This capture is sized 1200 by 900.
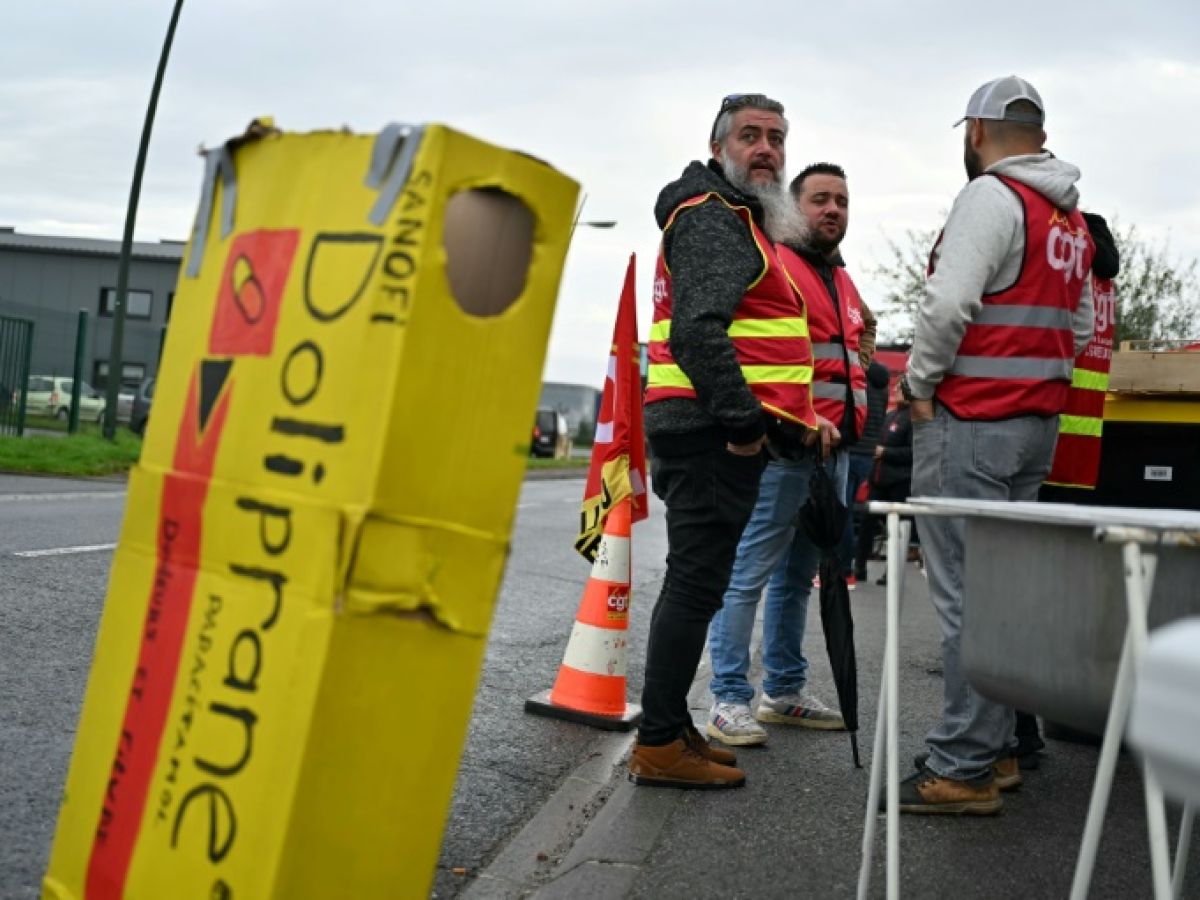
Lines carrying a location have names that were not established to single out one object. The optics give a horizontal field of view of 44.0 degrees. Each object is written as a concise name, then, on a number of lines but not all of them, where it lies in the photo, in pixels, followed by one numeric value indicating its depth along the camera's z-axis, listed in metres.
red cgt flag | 5.70
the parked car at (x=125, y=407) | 37.22
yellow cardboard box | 2.23
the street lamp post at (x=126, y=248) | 22.50
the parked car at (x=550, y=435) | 49.62
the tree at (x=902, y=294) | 39.89
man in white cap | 4.31
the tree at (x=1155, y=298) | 37.12
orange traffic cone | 5.57
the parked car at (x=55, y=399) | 23.38
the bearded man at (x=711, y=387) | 4.40
